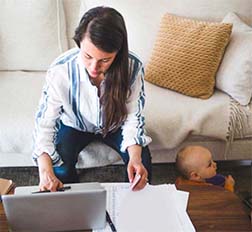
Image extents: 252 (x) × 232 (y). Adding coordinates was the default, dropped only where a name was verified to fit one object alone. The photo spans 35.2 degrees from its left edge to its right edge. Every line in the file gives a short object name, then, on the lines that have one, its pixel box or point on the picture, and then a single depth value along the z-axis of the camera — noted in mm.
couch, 1740
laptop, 966
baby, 1616
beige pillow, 1850
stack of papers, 1073
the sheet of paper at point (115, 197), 1099
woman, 1210
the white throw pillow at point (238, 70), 1820
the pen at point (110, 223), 1063
